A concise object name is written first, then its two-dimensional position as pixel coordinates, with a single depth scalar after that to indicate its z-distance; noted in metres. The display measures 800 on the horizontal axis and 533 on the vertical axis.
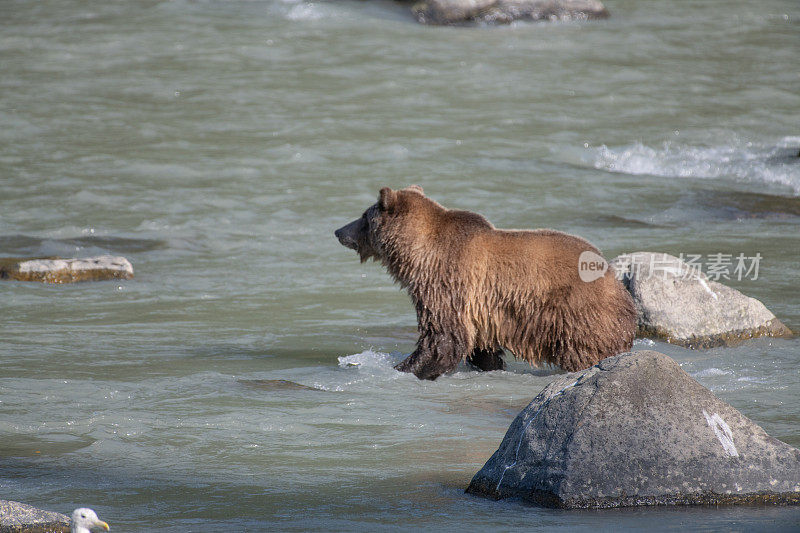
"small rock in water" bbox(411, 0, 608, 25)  58.94
